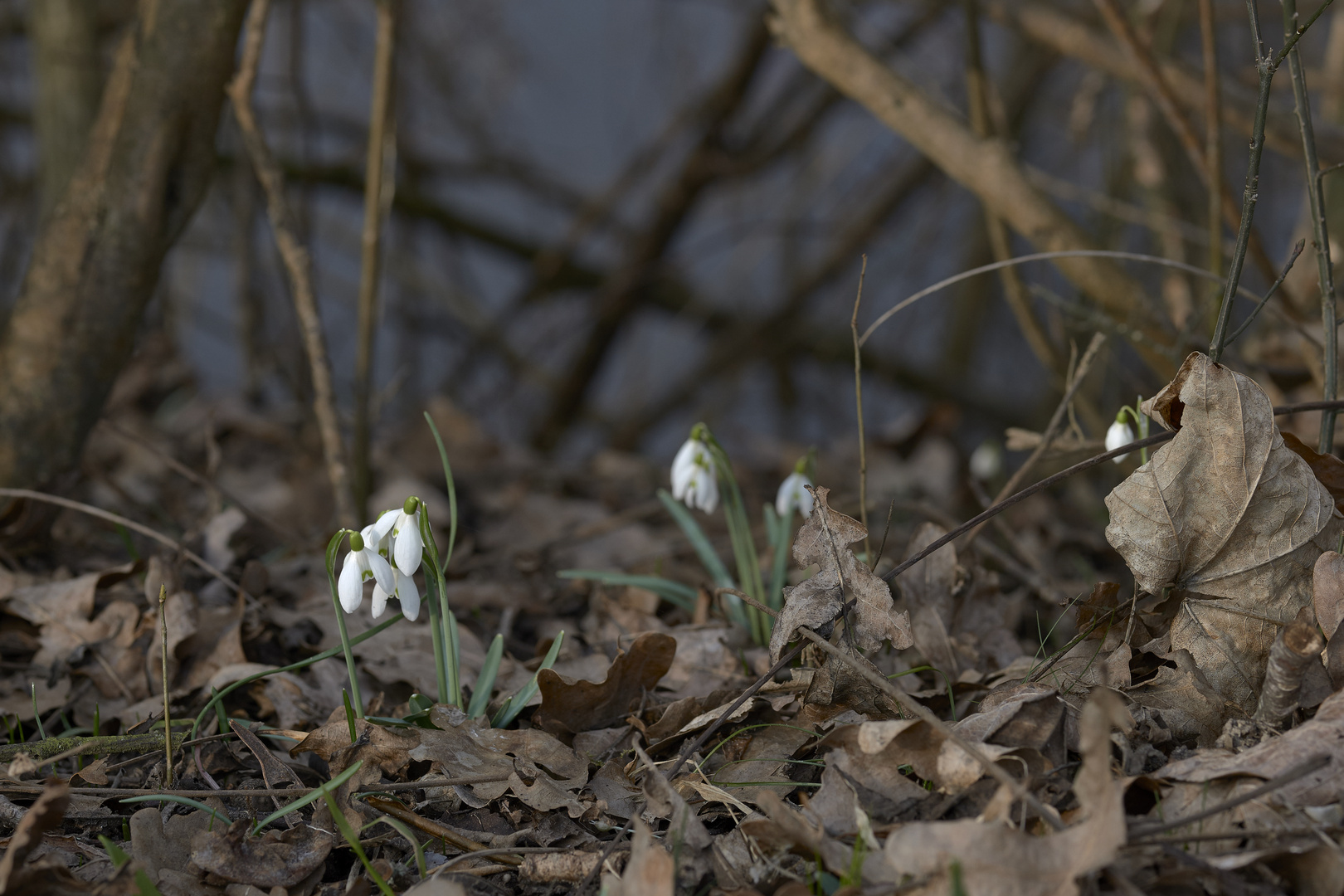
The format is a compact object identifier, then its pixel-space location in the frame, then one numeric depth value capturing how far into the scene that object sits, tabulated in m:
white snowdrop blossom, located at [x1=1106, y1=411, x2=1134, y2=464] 1.30
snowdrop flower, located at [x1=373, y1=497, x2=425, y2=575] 1.24
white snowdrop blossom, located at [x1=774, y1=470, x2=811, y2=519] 1.39
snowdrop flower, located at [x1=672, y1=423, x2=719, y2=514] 1.38
